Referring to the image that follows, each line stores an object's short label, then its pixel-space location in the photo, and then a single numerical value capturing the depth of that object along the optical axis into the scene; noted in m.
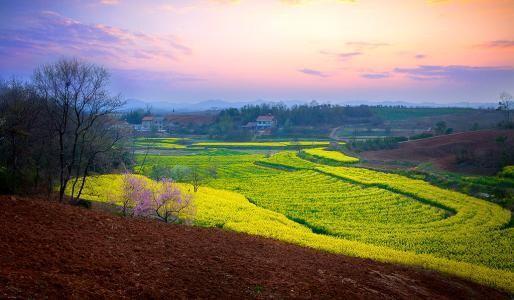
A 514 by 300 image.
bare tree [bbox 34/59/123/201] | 26.03
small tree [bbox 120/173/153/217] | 24.70
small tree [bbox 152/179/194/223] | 24.64
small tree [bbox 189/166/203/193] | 49.26
